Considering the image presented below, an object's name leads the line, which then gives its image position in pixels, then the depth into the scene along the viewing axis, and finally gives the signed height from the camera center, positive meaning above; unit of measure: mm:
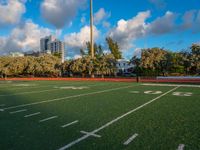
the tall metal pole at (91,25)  29143 +9746
